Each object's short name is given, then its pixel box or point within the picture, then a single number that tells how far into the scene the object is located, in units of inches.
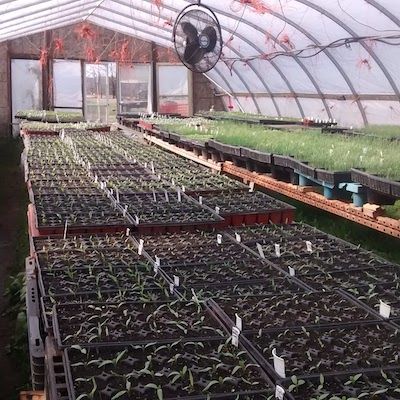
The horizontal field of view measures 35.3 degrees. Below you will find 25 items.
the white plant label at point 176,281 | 126.3
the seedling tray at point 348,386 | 81.4
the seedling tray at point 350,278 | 130.3
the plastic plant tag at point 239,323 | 100.8
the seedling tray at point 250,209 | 195.5
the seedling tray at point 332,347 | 90.0
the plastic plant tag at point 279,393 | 80.4
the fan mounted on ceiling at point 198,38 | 292.5
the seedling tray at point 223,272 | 132.8
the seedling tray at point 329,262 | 140.4
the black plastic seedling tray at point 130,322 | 99.3
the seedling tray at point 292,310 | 106.0
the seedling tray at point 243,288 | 122.6
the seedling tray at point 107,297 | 116.7
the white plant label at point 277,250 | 150.5
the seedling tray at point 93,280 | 125.6
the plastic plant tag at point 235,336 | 97.5
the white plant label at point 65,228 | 166.7
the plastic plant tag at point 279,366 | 85.9
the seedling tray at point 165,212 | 181.2
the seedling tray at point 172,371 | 82.7
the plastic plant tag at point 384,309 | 109.0
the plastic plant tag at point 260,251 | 149.4
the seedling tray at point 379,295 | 115.4
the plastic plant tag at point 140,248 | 152.3
